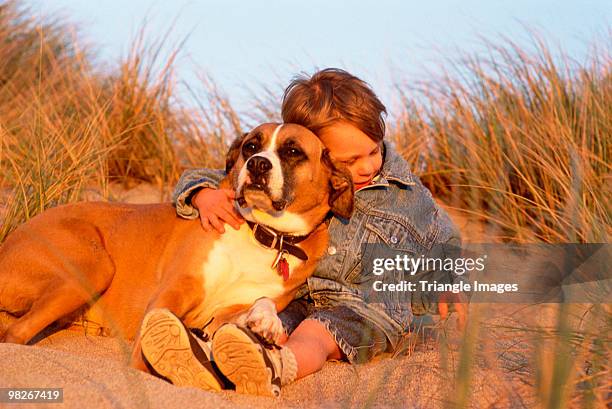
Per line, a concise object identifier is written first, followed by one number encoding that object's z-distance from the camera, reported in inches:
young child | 152.6
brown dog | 146.9
